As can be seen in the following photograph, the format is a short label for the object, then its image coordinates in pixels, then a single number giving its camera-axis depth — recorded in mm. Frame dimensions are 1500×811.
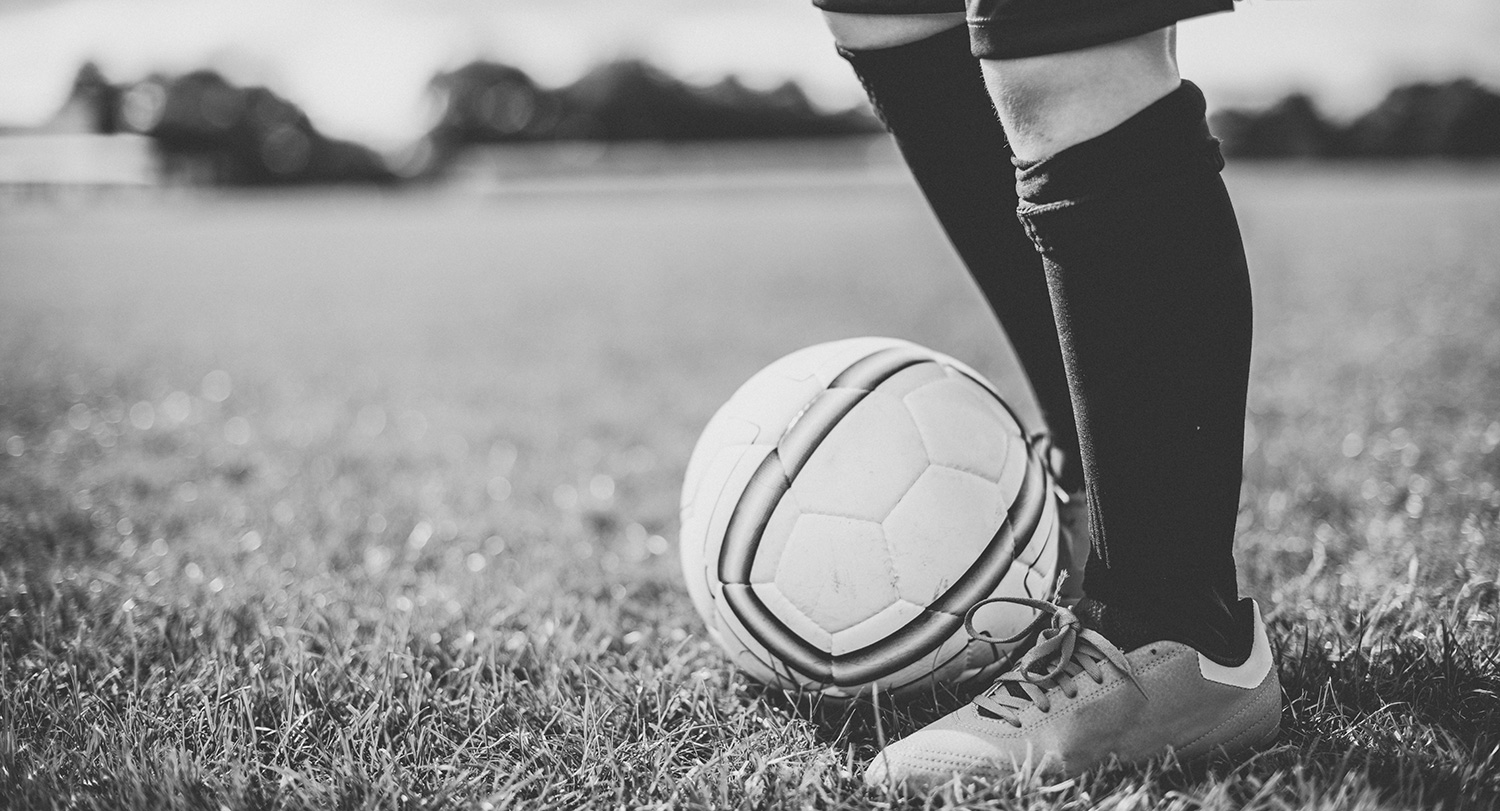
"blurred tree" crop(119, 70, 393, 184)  64312
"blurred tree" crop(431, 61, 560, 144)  93562
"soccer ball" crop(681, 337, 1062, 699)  1652
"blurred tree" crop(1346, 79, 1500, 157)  61469
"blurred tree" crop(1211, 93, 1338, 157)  64062
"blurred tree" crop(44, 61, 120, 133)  69875
